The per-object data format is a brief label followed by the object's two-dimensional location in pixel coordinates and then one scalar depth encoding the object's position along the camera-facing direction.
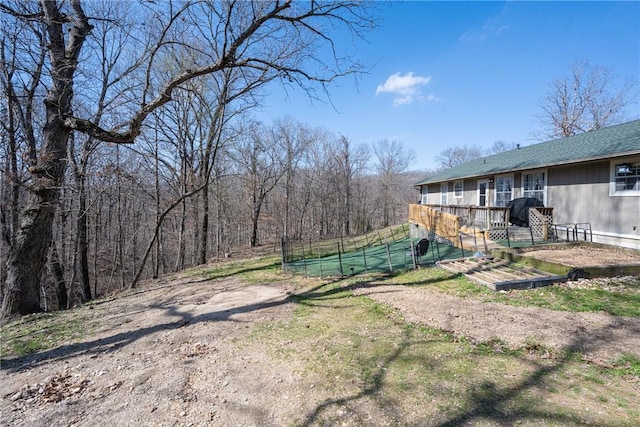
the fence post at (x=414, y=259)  9.66
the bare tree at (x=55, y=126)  7.08
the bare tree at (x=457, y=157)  52.77
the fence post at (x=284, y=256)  11.96
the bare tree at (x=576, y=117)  25.31
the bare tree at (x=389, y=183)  42.69
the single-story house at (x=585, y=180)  8.81
